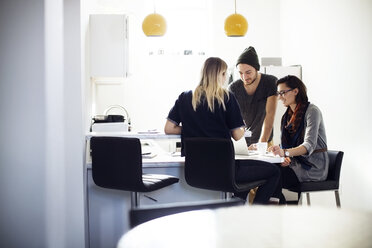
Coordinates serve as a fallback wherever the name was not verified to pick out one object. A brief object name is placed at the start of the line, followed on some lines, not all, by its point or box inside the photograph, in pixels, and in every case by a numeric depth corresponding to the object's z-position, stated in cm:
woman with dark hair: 348
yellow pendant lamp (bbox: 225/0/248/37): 446
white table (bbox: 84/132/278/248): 321
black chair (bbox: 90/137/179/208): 263
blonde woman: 281
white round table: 103
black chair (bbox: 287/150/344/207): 341
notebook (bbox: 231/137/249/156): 312
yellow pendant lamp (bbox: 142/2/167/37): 435
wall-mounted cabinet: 393
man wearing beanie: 398
